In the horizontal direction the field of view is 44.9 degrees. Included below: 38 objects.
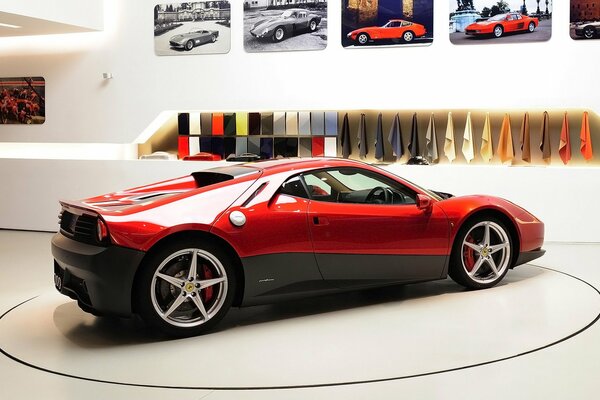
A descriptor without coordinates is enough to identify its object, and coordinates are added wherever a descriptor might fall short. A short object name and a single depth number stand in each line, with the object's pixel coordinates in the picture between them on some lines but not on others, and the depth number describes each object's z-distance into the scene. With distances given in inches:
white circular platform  155.9
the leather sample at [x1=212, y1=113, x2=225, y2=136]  413.7
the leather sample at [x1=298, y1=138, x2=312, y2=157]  401.1
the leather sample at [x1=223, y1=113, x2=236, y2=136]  411.2
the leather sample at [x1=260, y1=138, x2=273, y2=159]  408.5
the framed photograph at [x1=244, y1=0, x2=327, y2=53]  387.9
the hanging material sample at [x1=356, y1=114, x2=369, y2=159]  393.7
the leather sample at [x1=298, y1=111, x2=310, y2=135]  399.2
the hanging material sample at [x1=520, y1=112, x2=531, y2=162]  371.5
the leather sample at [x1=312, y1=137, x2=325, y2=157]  399.2
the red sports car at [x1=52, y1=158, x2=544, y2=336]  178.1
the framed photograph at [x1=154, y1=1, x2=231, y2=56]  402.6
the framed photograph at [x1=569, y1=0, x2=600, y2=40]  352.5
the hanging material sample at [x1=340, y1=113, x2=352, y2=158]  397.7
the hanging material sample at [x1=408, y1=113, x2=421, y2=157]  386.3
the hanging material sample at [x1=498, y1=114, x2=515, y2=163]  374.3
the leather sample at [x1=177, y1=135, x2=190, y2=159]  423.5
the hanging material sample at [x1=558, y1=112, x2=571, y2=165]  362.9
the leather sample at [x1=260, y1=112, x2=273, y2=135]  405.7
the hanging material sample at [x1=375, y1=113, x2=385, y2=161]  391.2
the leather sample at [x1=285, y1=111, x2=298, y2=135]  401.7
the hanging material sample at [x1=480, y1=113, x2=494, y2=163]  378.0
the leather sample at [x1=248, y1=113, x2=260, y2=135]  407.5
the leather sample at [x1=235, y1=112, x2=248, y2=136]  409.4
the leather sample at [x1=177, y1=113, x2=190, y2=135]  421.7
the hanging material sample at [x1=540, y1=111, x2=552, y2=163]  366.9
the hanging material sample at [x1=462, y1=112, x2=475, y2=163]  378.3
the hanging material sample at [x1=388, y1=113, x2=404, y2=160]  387.9
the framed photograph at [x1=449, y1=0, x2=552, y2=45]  359.3
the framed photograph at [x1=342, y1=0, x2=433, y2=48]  373.7
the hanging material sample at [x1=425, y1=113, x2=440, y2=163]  383.6
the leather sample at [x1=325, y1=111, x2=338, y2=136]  396.2
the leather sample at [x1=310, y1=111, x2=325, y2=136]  397.7
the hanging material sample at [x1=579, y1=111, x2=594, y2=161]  358.6
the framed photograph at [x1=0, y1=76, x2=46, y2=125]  438.0
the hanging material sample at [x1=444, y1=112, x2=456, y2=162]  380.5
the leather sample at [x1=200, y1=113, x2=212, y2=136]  416.8
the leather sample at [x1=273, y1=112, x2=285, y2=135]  403.9
